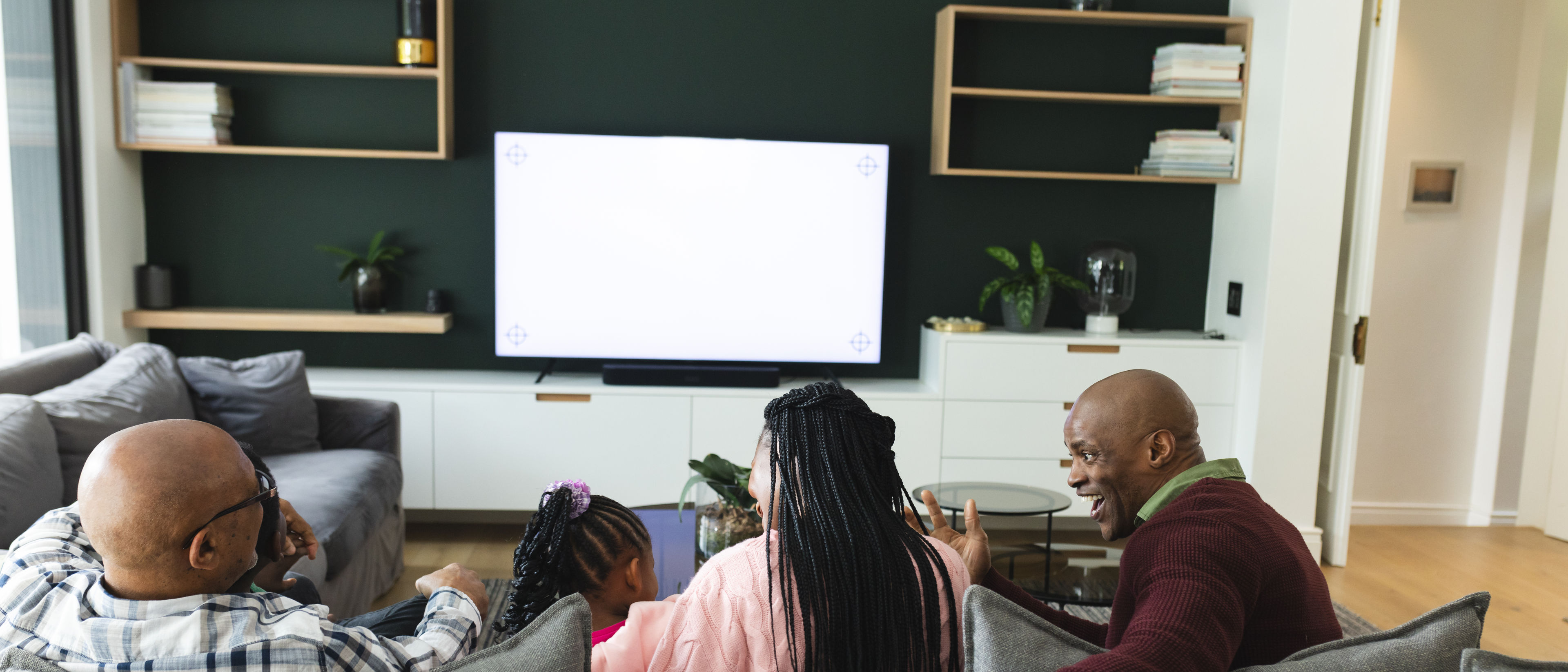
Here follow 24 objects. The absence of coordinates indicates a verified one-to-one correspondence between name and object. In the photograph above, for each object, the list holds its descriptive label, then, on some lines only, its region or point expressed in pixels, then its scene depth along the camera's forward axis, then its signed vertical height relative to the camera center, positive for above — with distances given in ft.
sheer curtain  10.01 +0.23
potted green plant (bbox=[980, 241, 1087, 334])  12.39 -0.56
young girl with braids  4.54 -1.50
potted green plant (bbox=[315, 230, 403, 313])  12.17 -0.64
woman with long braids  3.75 -1.33
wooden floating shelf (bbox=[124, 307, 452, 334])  11.75 -1.19
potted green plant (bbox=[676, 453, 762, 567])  6.97 -1.91
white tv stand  11.73 -2.16
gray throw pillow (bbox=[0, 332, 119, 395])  7.98 -1.29
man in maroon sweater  3.18 -1.10
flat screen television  12.10 -0.18
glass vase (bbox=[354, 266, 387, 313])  12.16 -0.81
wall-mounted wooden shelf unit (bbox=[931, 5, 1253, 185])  11.98 +2.00
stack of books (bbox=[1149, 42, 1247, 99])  12.06 +2.12
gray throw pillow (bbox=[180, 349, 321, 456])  9.65 -1.75
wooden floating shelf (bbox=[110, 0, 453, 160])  11.35 +1.69
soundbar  12.01 -1.71
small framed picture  12.92 +0.89
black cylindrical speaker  11.97 -0.86
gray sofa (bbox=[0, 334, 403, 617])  6.70 -1.93
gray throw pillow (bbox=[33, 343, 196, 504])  7.38 -1.49
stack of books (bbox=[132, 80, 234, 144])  11.42 +1.13
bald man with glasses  3.45 -1.32
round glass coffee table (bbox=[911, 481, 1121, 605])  8.98 -2.37
